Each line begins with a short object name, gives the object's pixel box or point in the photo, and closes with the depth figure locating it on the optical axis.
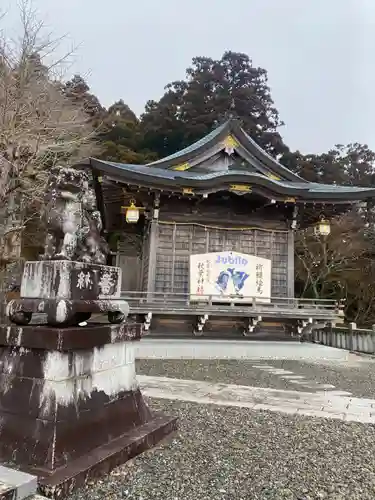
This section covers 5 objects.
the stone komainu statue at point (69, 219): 3.78
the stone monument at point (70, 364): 3.07
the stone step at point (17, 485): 2.52
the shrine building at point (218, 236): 11.15
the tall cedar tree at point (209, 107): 32.84
